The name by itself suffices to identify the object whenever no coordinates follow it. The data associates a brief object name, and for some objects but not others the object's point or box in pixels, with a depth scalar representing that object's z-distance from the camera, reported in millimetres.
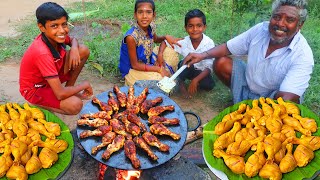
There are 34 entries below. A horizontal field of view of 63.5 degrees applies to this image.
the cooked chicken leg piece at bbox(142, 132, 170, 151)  1965
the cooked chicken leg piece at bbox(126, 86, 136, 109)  2319
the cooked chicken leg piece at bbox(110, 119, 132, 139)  2084
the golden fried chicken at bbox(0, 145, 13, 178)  1742
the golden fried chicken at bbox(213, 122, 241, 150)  2017
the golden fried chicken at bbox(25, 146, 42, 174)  1775
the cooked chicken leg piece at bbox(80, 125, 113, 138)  2000
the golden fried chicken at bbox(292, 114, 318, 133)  2078
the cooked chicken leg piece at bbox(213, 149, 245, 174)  1855
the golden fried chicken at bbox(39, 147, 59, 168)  1805
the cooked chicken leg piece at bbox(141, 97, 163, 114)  2282
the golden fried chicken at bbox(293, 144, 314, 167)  1845
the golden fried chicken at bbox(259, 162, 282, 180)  1789
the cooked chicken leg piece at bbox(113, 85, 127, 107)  2332
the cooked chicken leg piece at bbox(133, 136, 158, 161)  1905
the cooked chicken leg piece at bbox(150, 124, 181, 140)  2050
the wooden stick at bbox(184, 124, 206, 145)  2530
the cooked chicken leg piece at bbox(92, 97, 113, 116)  2238
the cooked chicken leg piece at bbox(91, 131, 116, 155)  1905
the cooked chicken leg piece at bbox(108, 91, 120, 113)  2281
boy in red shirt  2705
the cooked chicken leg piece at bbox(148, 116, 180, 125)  2158
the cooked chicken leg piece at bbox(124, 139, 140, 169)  1837
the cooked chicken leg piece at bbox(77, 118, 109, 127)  2096
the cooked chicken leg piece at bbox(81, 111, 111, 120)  2167
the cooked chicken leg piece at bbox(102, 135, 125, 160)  1860
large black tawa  1864
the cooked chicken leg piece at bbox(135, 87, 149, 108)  2337
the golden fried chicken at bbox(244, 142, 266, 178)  1833
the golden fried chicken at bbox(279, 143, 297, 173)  1834
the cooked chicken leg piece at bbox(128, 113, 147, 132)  2136
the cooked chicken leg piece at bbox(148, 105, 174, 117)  2235
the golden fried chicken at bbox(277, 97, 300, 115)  2248
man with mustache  2772
